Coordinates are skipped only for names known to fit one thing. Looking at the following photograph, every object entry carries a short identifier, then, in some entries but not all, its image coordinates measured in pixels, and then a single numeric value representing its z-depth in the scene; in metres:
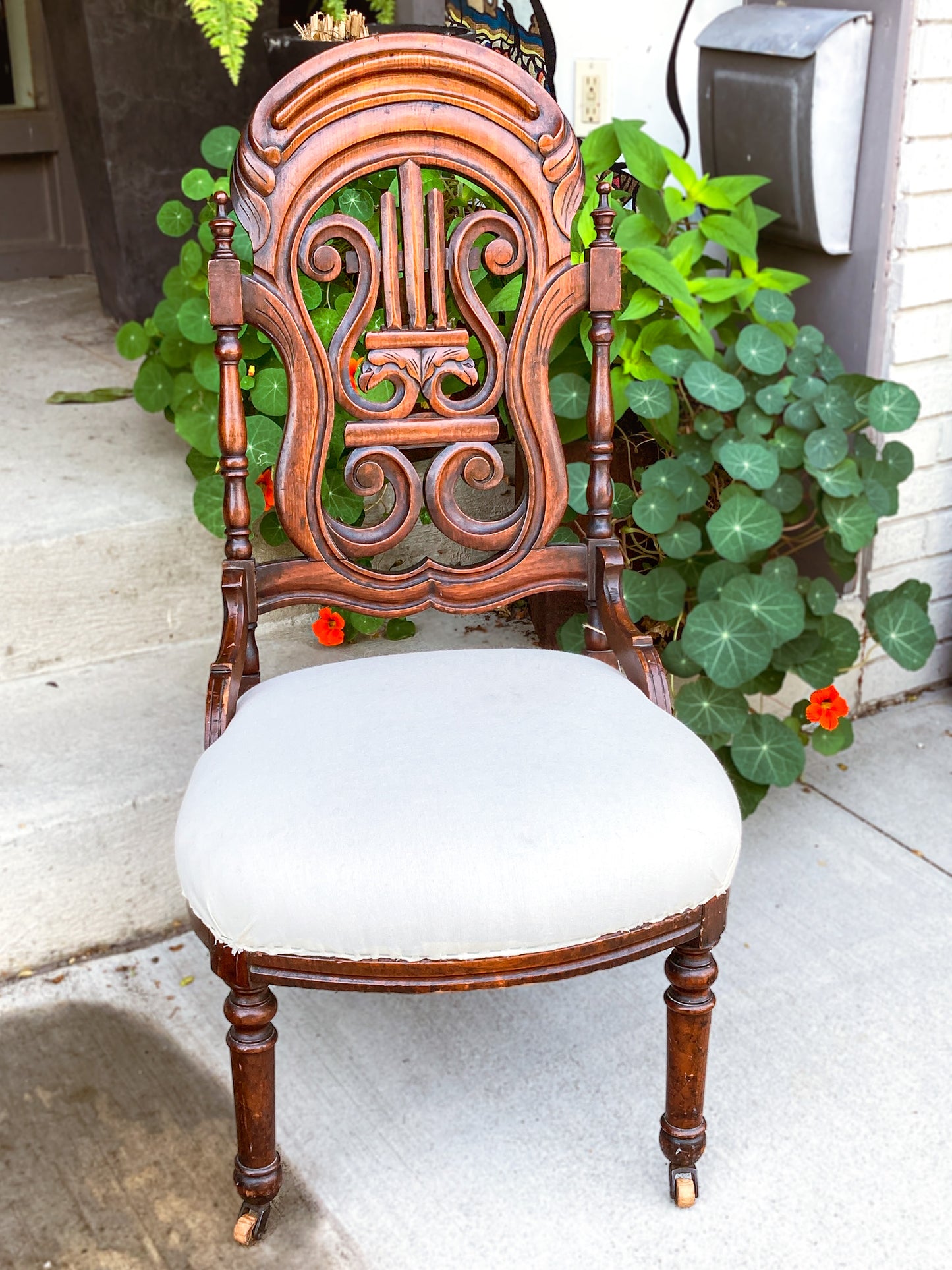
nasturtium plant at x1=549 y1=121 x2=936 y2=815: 1.83
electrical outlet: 2.25
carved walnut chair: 1.10
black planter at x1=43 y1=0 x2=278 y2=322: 2.79
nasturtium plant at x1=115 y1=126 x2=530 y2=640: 1.91
